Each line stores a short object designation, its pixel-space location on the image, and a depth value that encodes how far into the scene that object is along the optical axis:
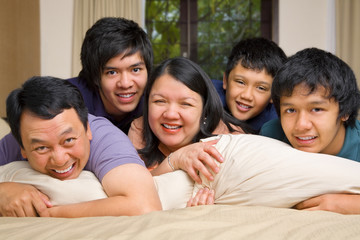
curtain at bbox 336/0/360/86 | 4.25
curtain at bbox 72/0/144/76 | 4.62
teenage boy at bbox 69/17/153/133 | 1.96
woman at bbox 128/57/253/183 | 1.71
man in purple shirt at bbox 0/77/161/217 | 1.17
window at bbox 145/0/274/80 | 5.28
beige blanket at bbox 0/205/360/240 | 0.87
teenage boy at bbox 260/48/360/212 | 1.42
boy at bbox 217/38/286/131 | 2.09
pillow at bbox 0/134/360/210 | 1.16
